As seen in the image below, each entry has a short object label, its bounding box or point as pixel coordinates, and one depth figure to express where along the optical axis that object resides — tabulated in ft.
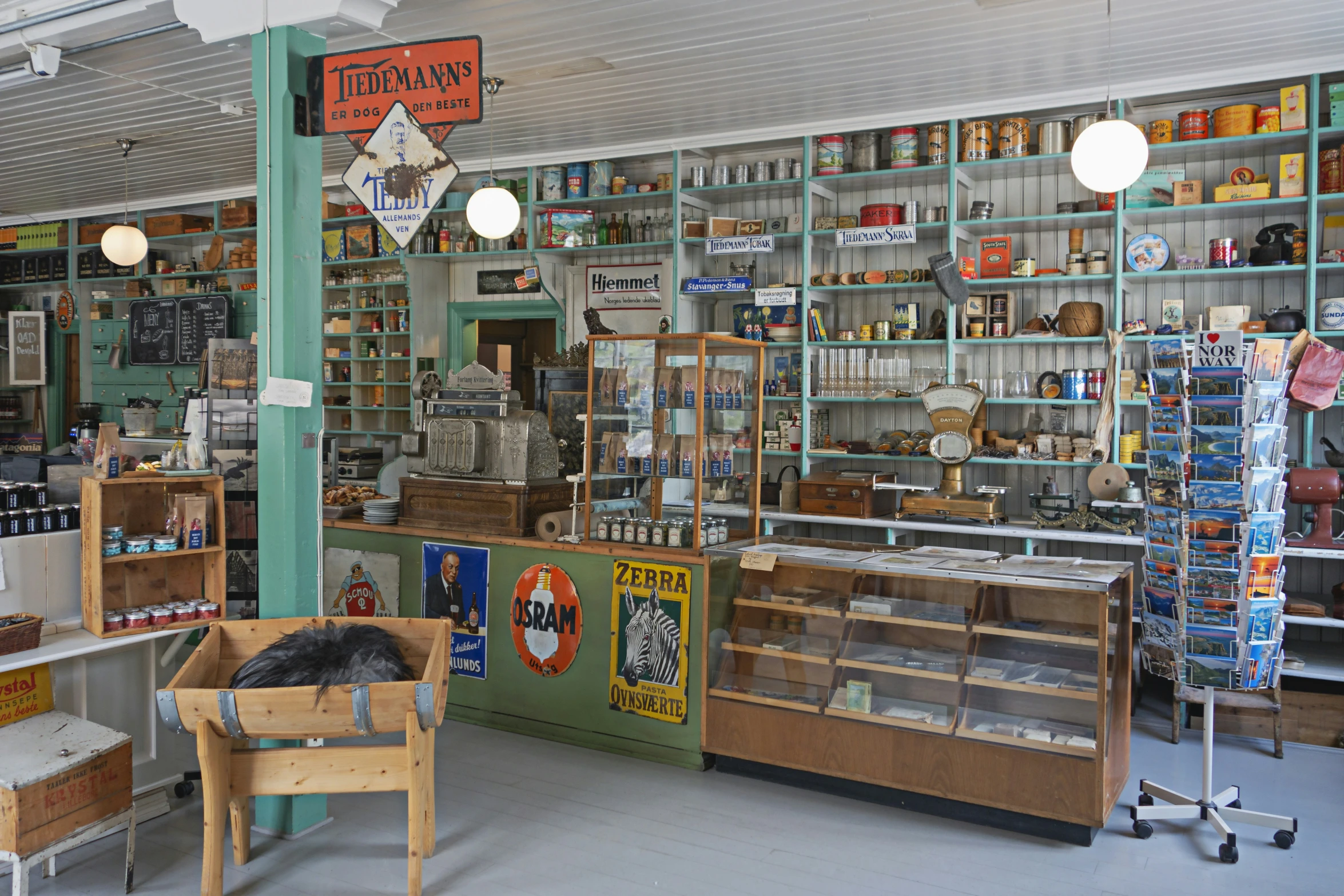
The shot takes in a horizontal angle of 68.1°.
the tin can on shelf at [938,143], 20.45
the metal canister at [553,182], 24.27
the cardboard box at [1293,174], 17.72
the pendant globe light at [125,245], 24.25
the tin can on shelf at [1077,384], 19.44
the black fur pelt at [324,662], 10.30
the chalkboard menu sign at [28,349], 33.42
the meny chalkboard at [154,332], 30.99
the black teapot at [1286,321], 17.62
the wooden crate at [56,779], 9.78
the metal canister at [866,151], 21.02
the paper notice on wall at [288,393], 11.85
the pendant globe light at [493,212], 19.74
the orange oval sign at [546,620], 15.47
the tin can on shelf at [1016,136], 19.57
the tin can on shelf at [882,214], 20.77
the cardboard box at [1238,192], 18.03
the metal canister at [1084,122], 19.16
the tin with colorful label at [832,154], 21.25
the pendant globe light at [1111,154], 14.60
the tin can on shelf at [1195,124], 18.35
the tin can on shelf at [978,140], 19.84
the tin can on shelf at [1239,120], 17.94
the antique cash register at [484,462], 16.42
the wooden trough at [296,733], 9.98
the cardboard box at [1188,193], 18.57
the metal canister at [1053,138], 19.30
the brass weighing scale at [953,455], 18.84
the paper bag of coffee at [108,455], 12.41
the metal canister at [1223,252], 18.28
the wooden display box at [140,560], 12.17
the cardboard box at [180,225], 30.42
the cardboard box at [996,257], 20.30
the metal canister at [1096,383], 19.38
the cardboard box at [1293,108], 17.54
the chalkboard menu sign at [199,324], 30.19
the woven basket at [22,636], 11.14
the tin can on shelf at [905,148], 20.63
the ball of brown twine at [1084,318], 19.31
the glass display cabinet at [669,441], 14.76
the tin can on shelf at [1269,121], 17.84
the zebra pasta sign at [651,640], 14.49
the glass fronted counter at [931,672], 12.00
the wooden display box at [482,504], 16.31
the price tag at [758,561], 13.87
